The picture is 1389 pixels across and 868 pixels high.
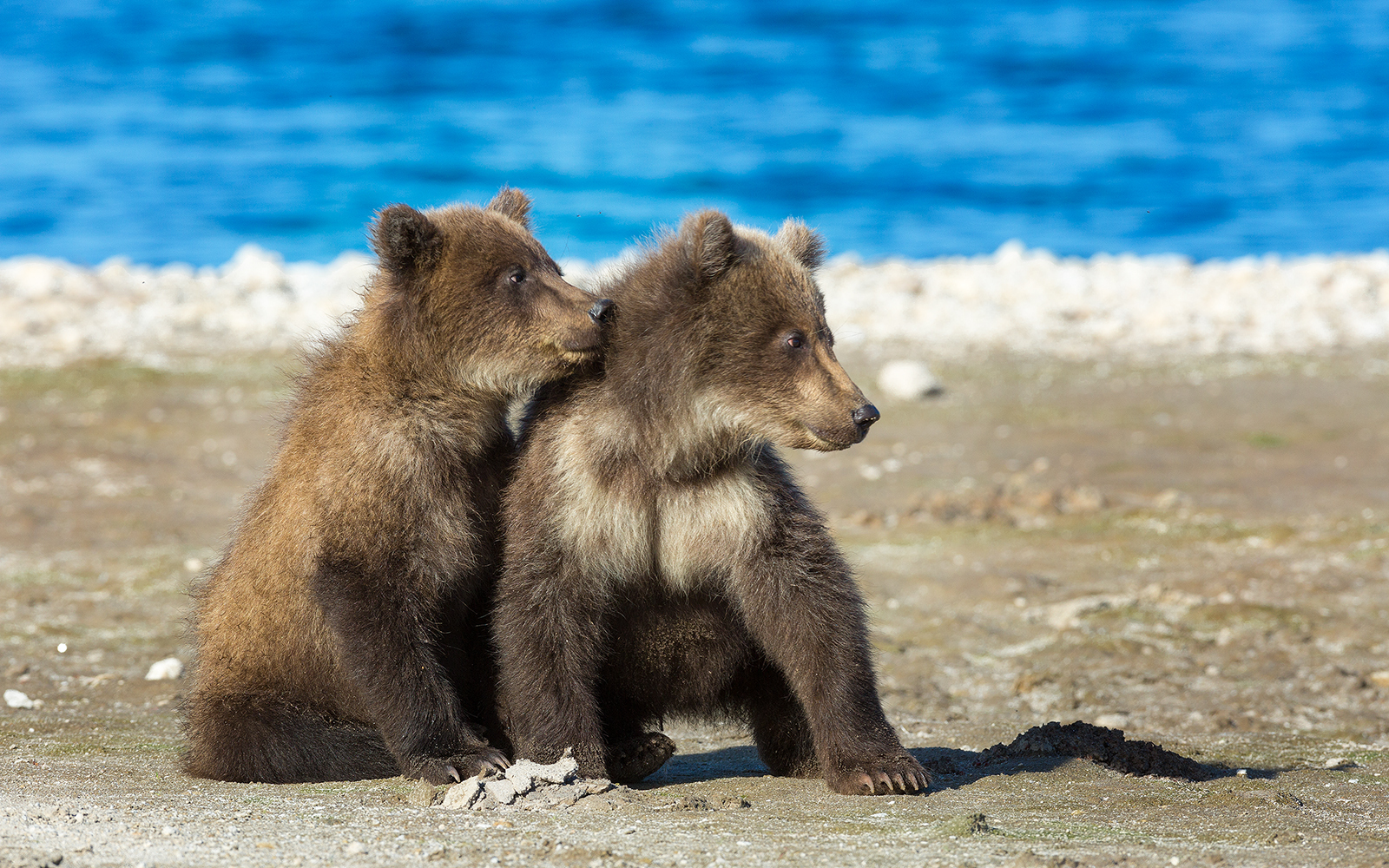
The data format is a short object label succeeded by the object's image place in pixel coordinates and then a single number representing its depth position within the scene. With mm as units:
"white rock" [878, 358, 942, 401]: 28937
